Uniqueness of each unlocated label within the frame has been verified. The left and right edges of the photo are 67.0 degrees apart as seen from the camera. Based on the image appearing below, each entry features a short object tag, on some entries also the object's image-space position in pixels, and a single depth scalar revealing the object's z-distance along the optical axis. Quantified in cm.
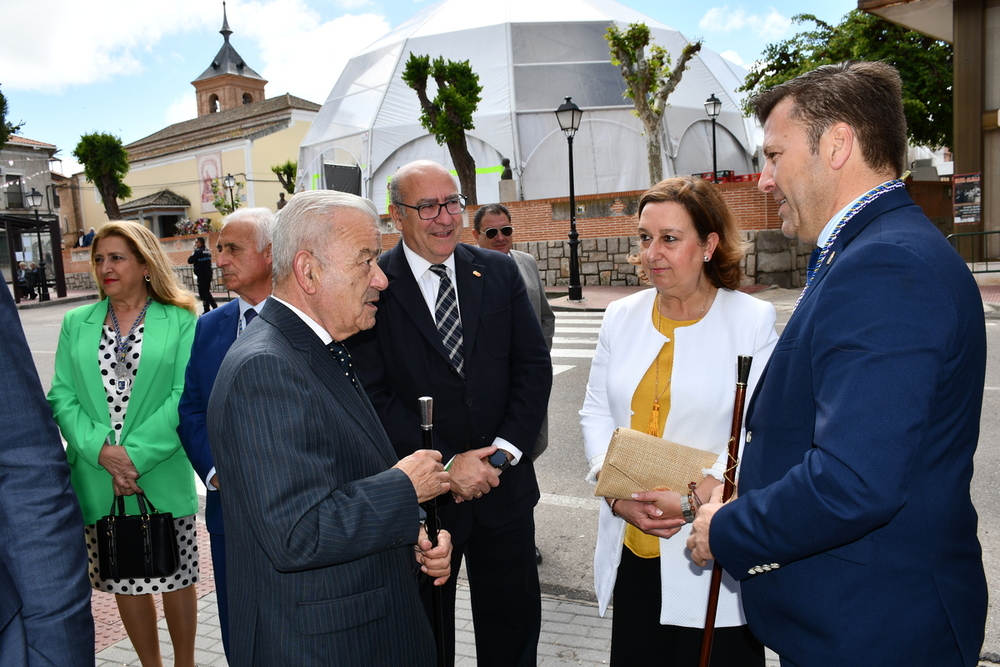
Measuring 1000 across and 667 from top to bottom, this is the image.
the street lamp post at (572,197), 1686
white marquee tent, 3070
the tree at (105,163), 4122
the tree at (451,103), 2367
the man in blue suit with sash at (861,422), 150
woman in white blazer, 256
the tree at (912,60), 2562
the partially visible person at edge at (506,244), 502
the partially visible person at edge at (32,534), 150
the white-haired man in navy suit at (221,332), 325
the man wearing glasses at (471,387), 297
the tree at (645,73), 2059
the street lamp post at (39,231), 2878
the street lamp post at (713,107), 2192
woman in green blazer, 335
